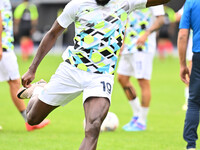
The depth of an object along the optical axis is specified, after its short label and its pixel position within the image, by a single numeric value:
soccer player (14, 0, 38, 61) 52.62
